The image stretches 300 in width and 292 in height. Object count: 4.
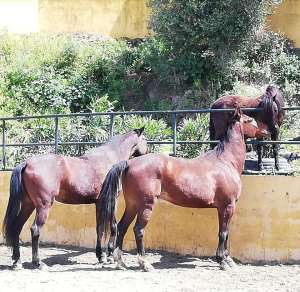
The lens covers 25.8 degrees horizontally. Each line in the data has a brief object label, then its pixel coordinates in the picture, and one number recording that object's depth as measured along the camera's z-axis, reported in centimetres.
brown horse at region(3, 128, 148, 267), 912
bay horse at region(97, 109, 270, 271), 872
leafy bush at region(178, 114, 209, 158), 1254
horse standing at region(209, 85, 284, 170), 1017
